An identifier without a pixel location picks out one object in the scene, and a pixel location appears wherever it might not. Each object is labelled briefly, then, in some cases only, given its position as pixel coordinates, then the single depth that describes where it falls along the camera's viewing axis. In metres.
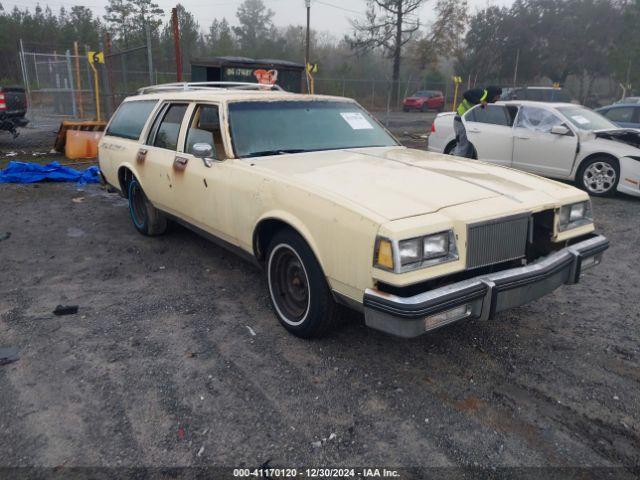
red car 31.38
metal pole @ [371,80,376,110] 29.24
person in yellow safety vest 8.21
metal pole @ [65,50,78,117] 15.33
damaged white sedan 7.54
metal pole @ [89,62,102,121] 14.16
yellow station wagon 2.69
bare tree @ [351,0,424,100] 41.56
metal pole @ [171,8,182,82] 10.84
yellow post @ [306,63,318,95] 18.83
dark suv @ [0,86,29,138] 12.17
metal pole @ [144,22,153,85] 12.08
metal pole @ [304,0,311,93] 24.73
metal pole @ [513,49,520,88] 39.89
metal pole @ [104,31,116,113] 13.10
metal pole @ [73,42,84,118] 15.16
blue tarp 8.60
